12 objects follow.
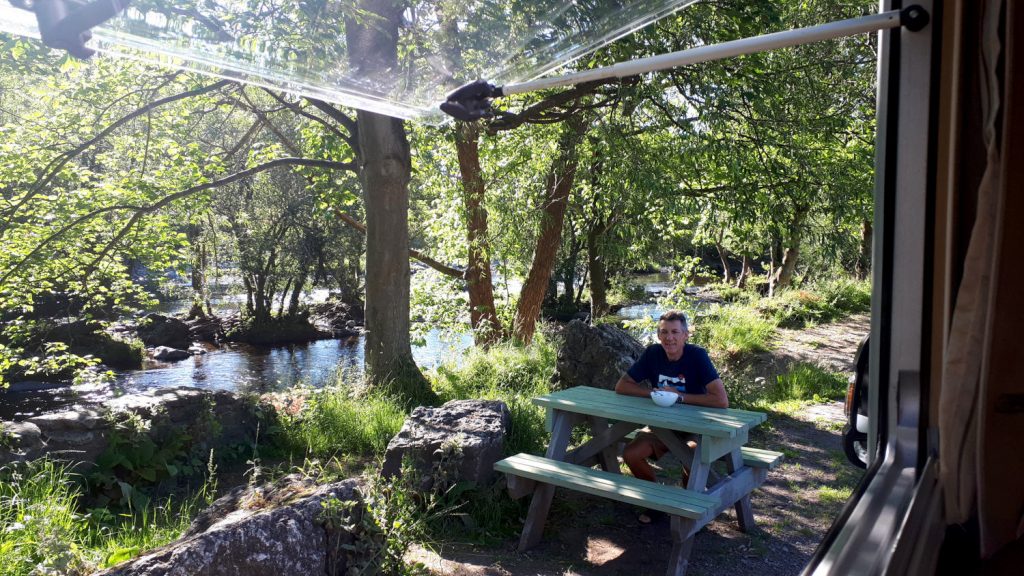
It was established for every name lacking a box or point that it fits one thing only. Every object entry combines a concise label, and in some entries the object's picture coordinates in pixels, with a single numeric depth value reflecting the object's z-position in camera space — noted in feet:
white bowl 15.56
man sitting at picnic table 15.83
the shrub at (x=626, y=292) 67.21
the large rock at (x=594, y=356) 23.38
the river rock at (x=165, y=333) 65.51
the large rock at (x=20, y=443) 17.17
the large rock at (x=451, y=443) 16.20
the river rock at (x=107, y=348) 57.41
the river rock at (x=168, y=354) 61.46
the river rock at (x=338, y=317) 74.59
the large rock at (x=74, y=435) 18.20
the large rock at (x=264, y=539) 9.55
